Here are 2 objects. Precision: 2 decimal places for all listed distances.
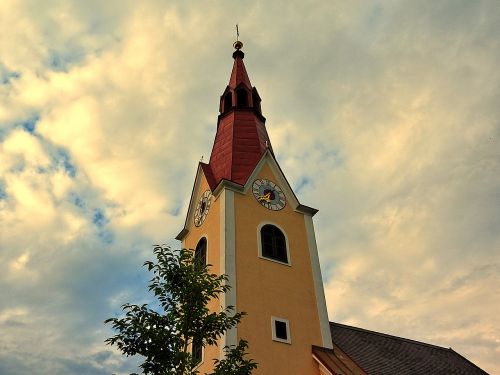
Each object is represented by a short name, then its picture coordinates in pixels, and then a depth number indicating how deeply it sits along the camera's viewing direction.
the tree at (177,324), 10.71
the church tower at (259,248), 17.20
